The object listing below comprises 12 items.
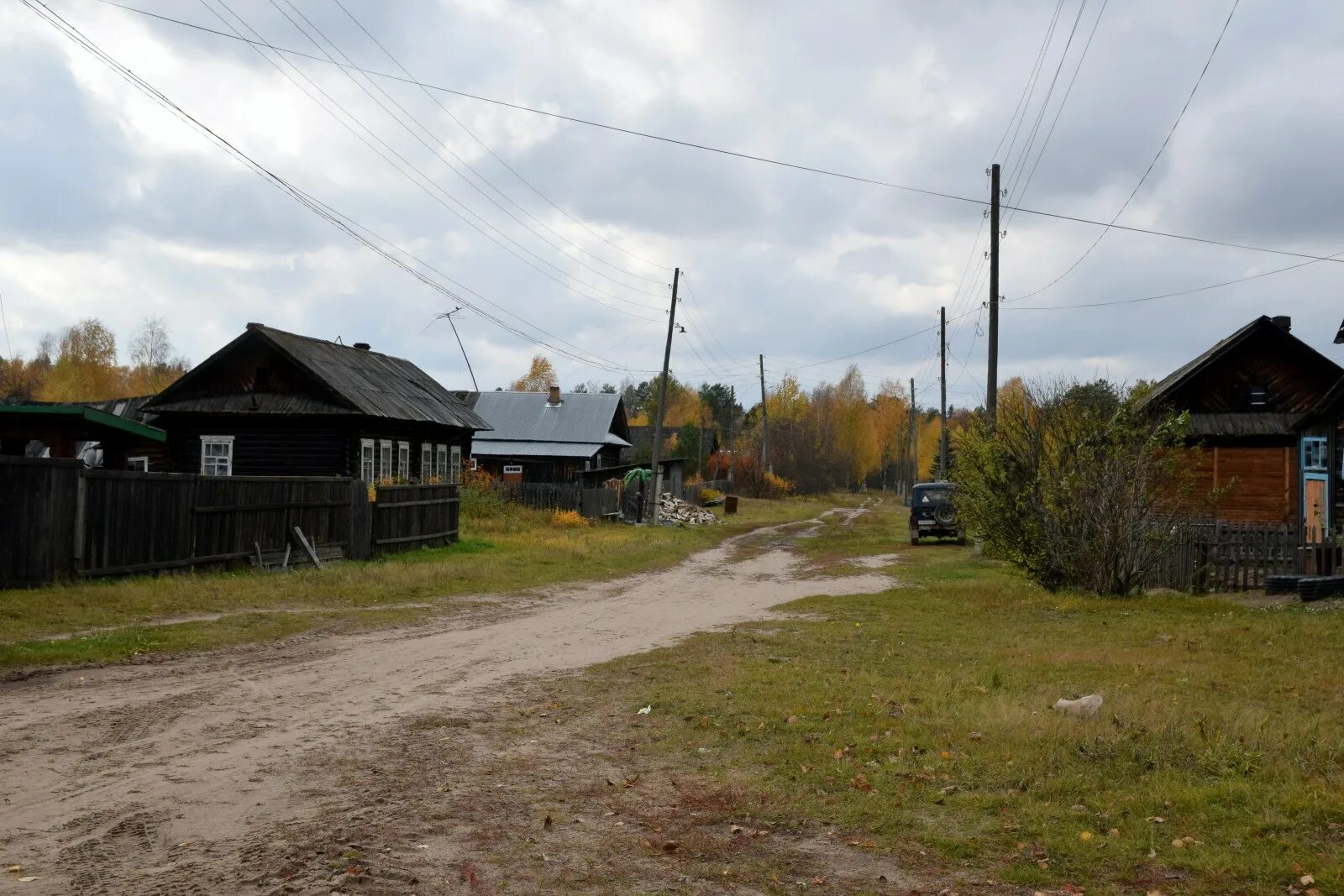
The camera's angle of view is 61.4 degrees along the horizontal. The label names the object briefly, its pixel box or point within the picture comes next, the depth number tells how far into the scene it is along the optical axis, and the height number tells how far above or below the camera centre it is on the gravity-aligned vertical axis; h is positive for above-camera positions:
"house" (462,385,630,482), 57.25 +2.24
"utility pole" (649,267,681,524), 44.53 +2.04
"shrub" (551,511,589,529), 38.95 -1.49
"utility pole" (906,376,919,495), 88.22 +3.00
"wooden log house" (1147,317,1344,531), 34.84 +2.70
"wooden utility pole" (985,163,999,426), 30.20 +5.22
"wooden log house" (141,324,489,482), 34.19 +1.76
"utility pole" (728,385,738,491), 133.35 +8.91
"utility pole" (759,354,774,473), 81.94 +2.78
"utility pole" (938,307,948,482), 51.47 +5.66
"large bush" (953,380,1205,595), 19.22 +0.00
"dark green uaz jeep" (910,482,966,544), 38.62 -1.03
